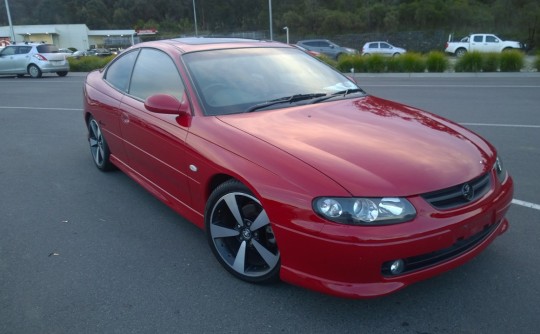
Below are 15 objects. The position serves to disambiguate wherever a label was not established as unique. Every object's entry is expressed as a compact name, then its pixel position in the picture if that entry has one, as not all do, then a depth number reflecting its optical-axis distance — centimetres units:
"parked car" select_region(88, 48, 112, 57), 5195
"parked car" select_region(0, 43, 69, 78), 2076
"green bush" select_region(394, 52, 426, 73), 1920
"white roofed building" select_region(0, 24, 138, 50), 6981
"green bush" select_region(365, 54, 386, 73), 2000
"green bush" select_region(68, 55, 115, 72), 2473
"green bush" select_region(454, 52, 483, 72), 1842
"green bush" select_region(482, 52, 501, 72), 1825
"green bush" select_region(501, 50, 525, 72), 1797
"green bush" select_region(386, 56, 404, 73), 1956
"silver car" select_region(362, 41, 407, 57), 3459
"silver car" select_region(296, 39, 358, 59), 3193
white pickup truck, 3083
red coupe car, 242
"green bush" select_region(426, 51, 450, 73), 1888
